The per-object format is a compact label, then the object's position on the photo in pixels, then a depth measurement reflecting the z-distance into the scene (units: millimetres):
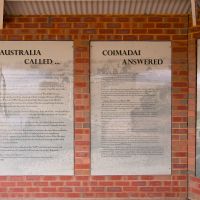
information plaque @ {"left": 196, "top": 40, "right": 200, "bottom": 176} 3967
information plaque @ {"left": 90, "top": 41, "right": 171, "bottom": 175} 4086
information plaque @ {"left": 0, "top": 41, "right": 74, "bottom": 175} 4070
